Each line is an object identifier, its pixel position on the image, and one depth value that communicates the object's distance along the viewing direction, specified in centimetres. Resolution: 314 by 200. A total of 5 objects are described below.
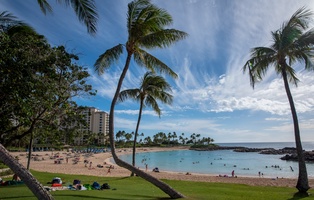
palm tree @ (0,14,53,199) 391
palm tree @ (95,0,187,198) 960
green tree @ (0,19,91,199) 726
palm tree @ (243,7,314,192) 1095
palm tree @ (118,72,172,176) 1828
